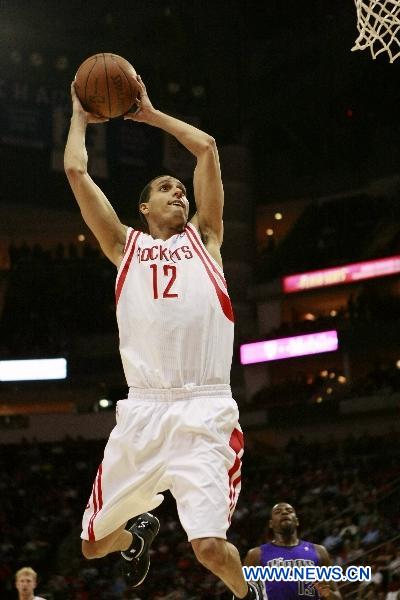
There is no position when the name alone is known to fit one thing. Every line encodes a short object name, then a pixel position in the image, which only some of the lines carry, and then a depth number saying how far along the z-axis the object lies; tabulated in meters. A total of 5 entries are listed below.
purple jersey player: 15.02
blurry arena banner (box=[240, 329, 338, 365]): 49.69
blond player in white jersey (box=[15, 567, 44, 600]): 16.04
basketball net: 12.80
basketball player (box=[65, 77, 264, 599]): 9.11
